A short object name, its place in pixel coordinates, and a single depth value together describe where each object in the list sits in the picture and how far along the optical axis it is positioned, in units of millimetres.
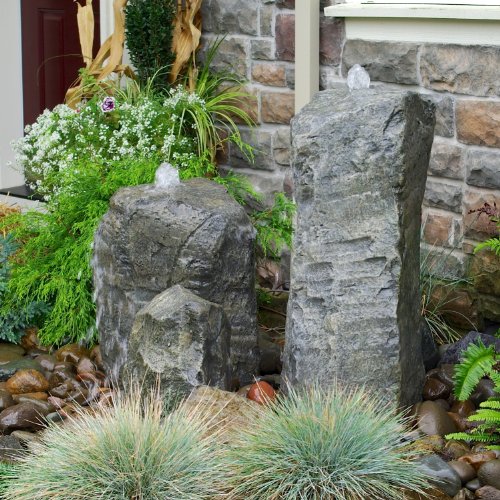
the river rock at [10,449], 4570
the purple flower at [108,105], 7082
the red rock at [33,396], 5320
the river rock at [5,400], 5250
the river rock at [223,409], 4172
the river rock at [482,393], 5141
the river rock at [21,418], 5023
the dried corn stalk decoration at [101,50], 7586
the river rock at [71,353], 5859
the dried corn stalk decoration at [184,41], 7438
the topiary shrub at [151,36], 7363
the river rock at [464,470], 4312
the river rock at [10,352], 5984
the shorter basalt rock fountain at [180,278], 4664
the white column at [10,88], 8984
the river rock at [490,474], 4254
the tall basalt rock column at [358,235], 4555
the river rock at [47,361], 5750
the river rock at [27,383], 5465
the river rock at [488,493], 4203
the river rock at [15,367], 5727
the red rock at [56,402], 5227
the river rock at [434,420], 4727
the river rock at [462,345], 5500
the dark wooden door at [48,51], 9000
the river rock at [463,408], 5004
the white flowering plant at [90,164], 6074
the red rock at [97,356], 5762
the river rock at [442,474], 4125
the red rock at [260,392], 4825
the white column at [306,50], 6648
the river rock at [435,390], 5148
